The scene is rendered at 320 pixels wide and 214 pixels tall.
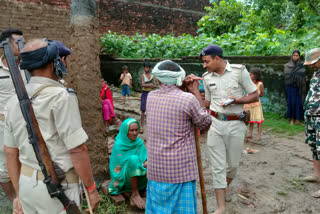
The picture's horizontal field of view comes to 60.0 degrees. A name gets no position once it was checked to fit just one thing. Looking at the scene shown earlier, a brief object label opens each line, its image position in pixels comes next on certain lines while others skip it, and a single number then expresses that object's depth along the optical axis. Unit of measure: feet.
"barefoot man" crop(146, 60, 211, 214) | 7.82
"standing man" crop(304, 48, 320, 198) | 12.23
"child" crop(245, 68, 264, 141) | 20.38
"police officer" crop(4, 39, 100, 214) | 5.74
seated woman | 11.34
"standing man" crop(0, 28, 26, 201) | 10.45
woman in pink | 19.36
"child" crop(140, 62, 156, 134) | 23.04
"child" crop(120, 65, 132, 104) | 31.99
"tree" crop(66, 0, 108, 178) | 12.55
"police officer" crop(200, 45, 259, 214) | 10.57
